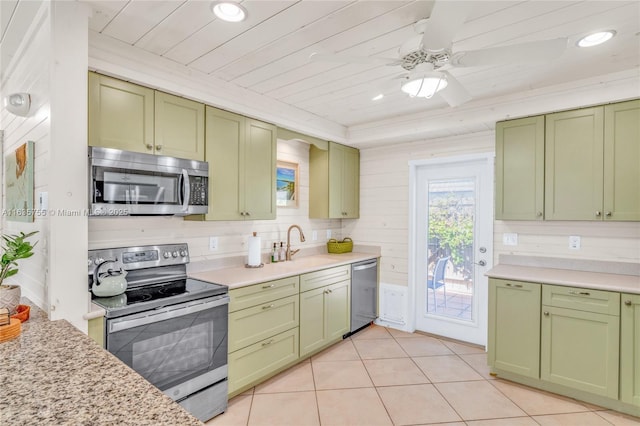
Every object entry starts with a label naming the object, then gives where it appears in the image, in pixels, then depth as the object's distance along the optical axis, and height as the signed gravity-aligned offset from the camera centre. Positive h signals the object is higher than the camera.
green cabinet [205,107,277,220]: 2.73 +0.39
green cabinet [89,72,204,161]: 2.07 +0.62
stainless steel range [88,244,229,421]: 1.93 -0.71
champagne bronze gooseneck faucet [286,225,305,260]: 3.68 -0.36
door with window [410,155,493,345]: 3.58 -0.36
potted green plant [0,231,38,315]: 1.66 -0.32
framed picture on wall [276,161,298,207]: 3.74 +0.31
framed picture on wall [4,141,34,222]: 2.01 +0.17
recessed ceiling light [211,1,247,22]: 1.73 +1.06
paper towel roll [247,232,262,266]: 3.17 -0.38
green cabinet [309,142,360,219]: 3.99 +0.36
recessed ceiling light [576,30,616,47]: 2.00 +1.07
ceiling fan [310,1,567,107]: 1.44 +0.82
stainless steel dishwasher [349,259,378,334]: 3.84 -0.97
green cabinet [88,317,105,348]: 1.81 -0.65
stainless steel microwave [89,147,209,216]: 1.94 +0.17
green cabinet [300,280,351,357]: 3.16 -1.05
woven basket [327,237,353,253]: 4.21 -0.43
